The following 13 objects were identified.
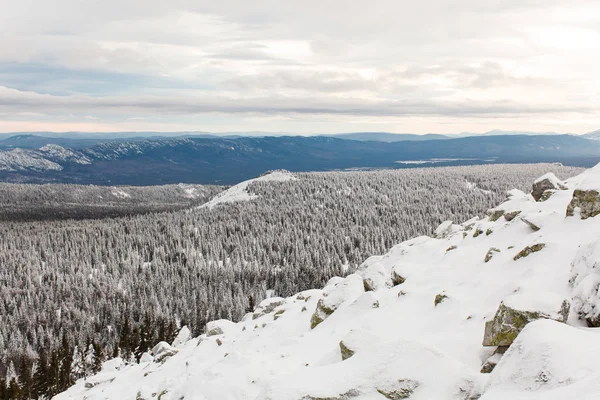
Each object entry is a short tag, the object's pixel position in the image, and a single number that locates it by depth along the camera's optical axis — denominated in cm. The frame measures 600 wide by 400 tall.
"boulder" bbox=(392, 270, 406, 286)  3581
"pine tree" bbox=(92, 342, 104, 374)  11736
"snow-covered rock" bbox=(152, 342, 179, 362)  4767
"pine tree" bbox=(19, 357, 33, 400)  9982
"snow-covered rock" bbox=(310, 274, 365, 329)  3441
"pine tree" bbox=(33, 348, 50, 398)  10369
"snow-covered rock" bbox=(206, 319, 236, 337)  5121
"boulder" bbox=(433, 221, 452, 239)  5608
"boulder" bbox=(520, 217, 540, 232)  3292
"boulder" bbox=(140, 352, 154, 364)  5825
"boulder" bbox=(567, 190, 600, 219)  2725
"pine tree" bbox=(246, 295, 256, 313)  15370
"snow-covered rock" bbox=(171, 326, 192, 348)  6348
